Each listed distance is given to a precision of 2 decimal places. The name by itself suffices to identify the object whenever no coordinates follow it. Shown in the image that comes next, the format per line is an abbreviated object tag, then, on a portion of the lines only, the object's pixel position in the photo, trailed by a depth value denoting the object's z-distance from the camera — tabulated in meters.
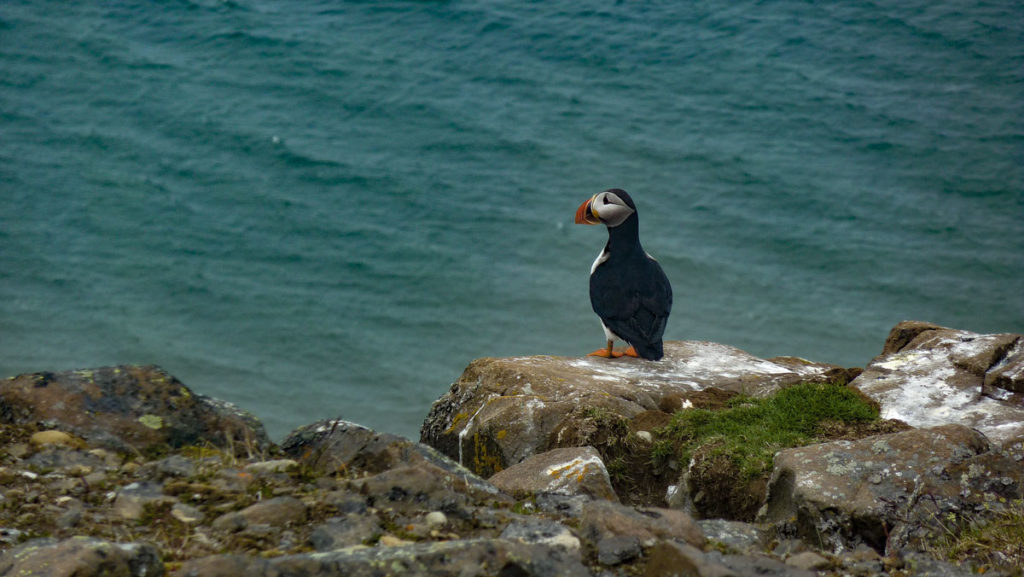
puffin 18.64
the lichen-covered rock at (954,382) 13.73
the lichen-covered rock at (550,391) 14.23
